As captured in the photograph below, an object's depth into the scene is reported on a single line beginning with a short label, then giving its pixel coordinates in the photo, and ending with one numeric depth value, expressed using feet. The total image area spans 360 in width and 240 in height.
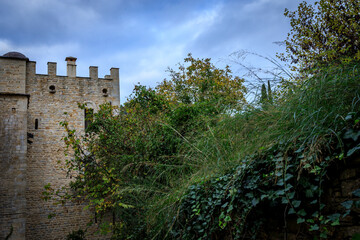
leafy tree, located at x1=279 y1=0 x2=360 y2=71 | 31.19
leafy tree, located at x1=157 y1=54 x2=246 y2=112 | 57.89
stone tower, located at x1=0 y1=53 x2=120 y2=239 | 41.68
